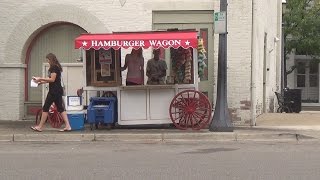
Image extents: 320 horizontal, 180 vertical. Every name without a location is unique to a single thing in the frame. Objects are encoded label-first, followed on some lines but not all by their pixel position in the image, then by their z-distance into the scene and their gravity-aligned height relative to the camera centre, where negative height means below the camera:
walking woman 13.63 +0.01
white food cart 13.91 -0.02
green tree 30.83 +3.53
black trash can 23.06 -0.36
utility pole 13.61 -0.17
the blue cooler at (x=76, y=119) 14.12 -0.74
